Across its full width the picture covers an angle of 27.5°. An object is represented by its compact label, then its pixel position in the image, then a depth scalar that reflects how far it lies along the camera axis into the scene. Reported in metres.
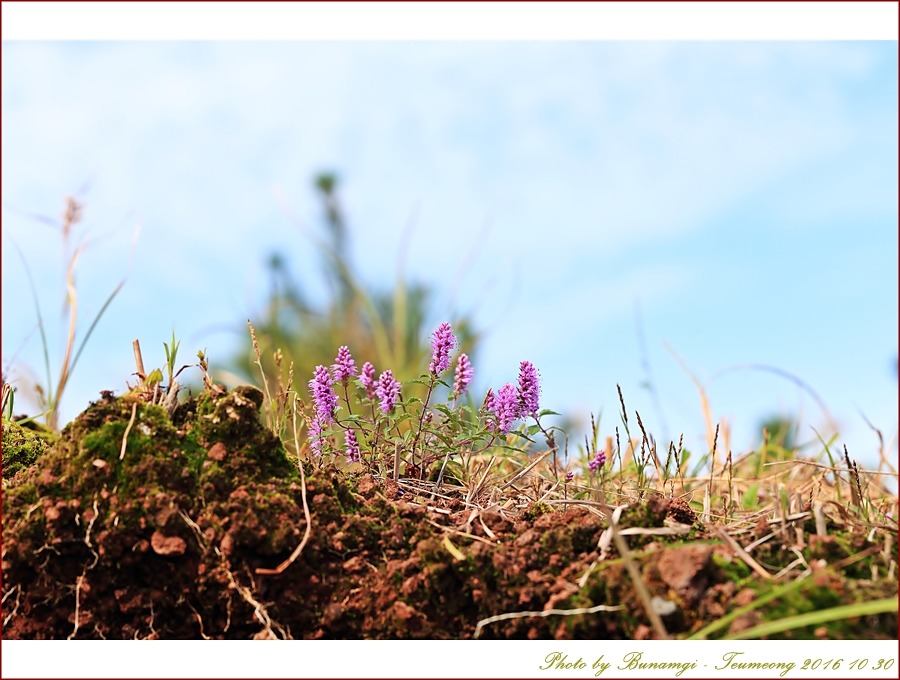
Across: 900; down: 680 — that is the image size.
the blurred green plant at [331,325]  5.05
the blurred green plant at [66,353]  0.99
